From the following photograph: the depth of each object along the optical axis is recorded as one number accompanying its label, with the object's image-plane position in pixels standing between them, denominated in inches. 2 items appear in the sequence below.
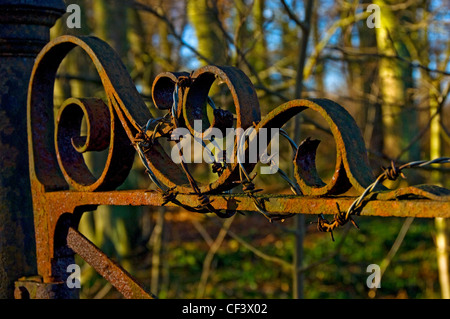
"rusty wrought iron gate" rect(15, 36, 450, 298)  38.9
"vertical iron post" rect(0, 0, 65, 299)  51.1
